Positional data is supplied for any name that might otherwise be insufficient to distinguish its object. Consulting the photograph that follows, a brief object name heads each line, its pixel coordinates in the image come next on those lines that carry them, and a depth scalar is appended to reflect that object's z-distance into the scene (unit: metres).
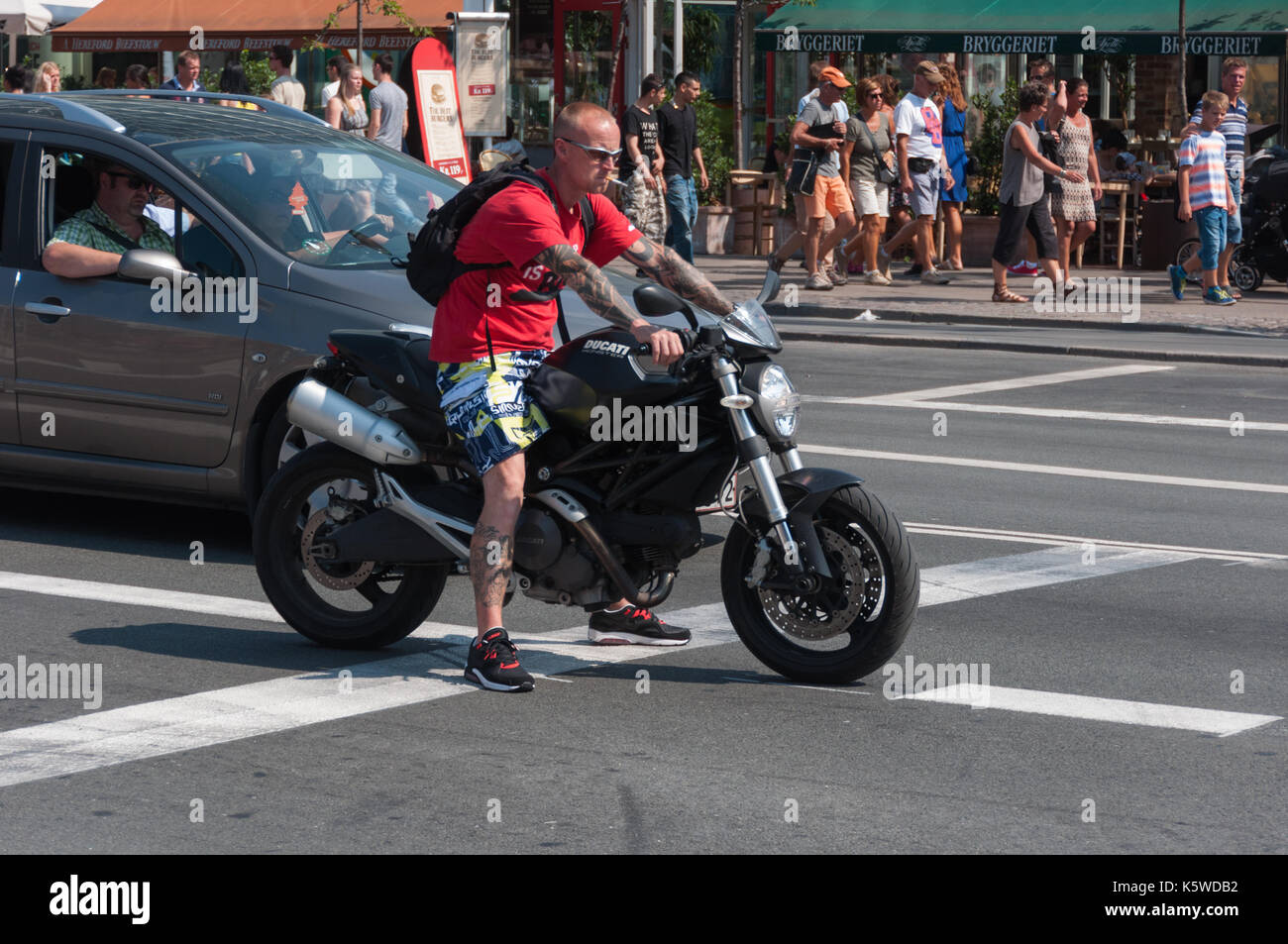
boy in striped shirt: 17.69
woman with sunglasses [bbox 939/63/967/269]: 20.88
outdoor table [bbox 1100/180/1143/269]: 21.88
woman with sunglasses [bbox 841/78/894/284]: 19.39
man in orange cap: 18.94
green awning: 23.28
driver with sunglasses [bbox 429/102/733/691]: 6.15
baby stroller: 18.70
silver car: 8.10
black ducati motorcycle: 6.14
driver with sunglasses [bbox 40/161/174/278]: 8.52
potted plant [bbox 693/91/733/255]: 24.31
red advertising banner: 19.27
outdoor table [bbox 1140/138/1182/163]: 24.17
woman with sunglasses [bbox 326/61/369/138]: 20.72
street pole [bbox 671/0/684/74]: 29.20
